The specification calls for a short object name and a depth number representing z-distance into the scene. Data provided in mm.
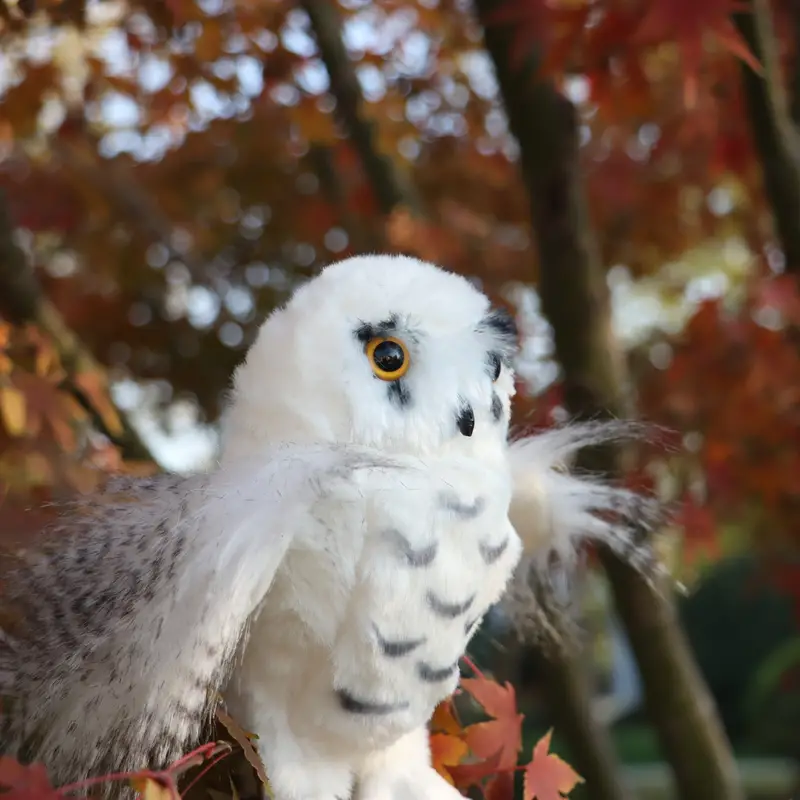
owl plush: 1430
